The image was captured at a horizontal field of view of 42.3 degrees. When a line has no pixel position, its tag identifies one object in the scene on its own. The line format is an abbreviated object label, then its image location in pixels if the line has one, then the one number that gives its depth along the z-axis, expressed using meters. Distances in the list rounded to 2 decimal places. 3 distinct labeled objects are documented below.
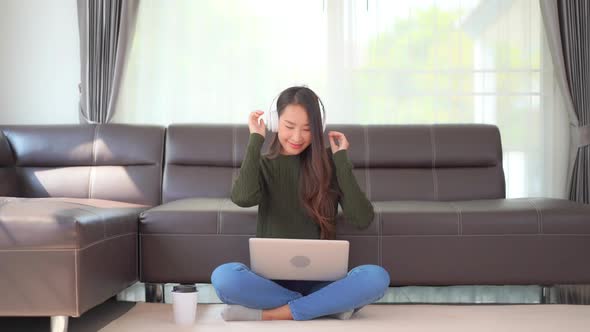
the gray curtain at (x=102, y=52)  4.39
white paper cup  2.79
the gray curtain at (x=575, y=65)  4.46
